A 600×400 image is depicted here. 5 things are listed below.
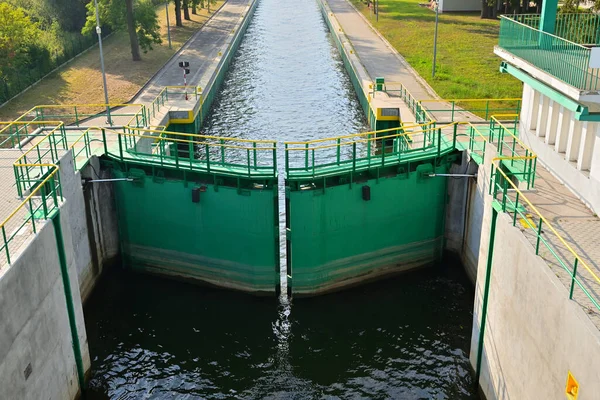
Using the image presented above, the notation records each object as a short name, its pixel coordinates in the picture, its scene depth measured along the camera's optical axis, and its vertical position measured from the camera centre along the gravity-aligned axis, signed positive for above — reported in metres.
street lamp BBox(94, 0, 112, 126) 25.21 -5.02
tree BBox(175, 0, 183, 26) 54.46 -2.92
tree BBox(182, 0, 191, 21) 55.85 -2.97
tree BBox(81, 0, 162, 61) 40.56 -2.55
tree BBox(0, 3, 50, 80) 32.97 -3.07
